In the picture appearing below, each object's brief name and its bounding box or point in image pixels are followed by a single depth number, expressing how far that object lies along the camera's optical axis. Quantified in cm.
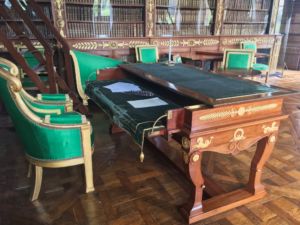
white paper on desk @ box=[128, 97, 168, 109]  172
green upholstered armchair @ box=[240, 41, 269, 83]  542
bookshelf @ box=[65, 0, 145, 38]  416
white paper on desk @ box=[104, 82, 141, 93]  216
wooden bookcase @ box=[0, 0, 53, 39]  387
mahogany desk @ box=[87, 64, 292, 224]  136
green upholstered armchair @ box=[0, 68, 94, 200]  158
